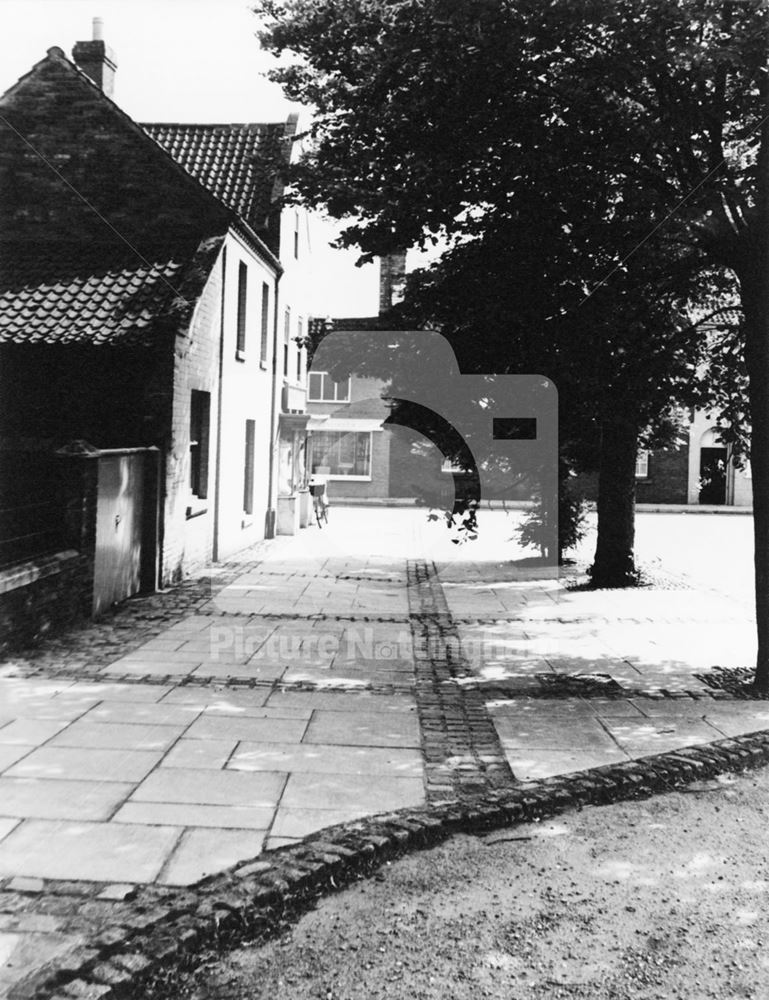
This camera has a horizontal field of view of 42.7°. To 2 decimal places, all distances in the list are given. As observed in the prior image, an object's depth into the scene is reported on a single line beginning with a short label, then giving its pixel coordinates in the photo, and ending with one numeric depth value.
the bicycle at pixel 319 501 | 26.14
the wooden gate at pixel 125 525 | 11.36
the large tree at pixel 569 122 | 8.16
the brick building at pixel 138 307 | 13.47
